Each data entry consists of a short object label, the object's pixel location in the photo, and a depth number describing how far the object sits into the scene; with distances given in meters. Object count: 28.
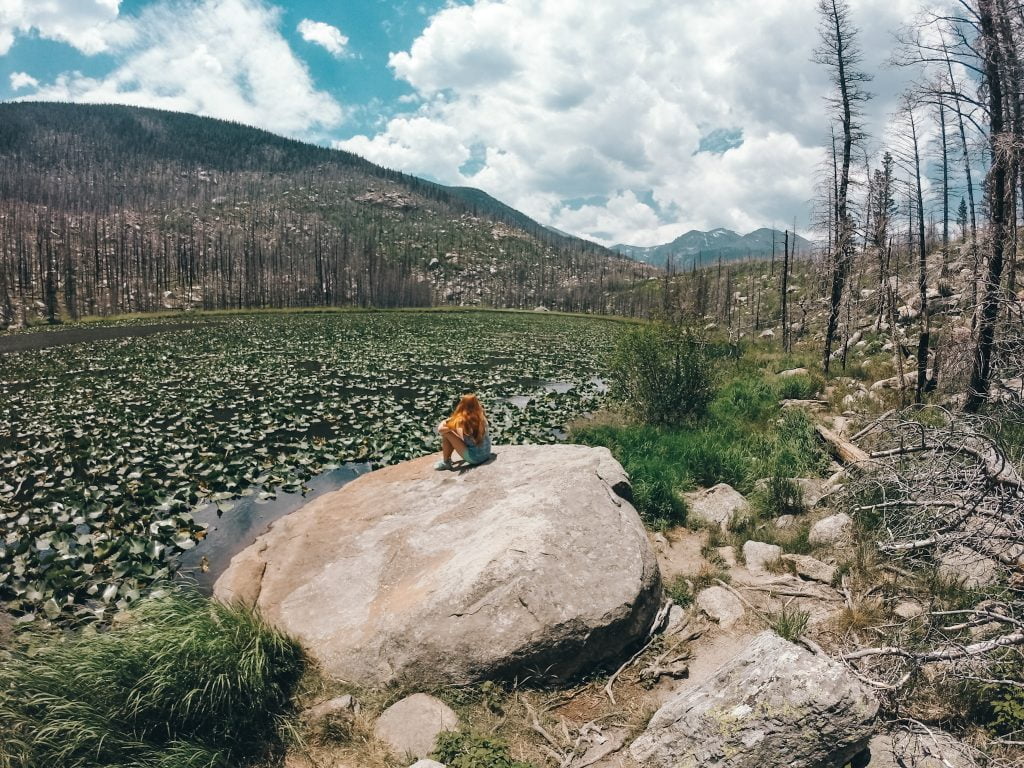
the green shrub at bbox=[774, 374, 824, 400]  13.12
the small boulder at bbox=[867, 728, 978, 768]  3.07
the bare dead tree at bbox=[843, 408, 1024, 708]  3.44
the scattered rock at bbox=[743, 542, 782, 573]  6.16
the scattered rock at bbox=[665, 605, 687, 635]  5.12
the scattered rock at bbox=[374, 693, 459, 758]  3.71
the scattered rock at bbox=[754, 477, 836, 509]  7.31
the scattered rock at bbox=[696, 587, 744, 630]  5.25
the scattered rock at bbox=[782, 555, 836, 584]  5.66
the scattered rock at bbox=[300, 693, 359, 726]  3.90
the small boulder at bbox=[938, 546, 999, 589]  4.76
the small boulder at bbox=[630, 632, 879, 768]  3.00
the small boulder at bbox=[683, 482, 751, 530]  7.35
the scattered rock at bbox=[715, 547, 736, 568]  6.37
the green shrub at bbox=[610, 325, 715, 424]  11.65
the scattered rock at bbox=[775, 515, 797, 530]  6.88
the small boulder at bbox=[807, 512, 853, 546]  6.21
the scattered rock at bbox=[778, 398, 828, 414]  11.85
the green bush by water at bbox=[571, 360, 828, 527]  7.80
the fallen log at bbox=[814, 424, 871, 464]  7.91
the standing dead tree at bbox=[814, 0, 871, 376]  16.86
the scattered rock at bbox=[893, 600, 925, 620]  4.68
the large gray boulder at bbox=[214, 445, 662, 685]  4.35
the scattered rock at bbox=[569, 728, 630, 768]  3.65
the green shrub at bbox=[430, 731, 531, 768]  3.46
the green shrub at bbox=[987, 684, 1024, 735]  3.31
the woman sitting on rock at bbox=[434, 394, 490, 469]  7.55
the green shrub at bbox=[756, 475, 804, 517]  7.36
